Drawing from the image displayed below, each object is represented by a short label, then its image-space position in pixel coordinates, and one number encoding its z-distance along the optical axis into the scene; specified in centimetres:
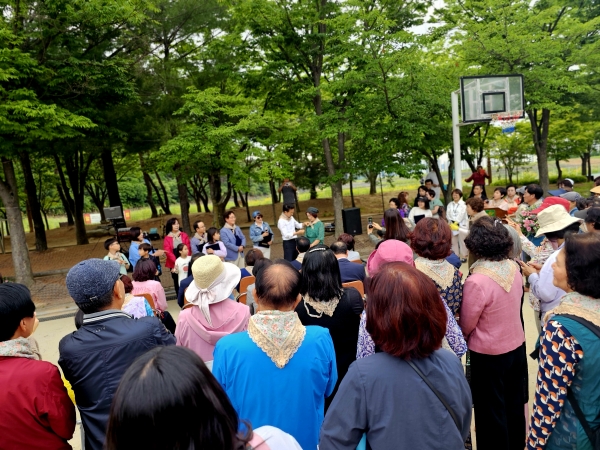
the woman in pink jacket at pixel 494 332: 275
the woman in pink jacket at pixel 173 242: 777
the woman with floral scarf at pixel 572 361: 179
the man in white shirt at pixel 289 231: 848
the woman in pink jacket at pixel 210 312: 280
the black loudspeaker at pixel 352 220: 1156
